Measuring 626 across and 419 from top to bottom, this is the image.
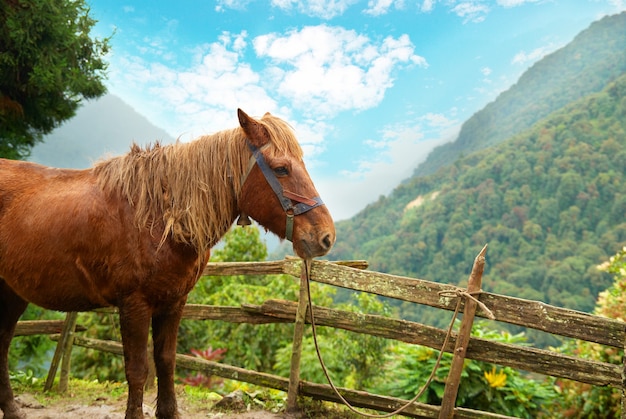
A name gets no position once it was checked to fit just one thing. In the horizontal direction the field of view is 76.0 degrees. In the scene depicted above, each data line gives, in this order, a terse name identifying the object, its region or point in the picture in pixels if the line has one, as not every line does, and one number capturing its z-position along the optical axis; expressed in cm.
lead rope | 293
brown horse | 238
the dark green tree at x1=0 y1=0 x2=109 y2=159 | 614
